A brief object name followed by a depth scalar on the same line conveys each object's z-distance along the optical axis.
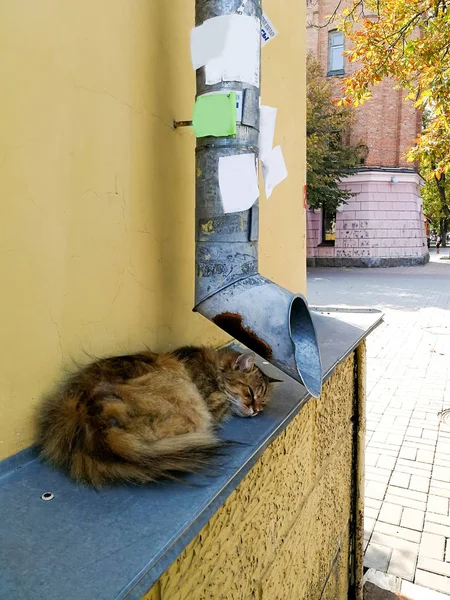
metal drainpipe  1.51
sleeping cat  1.09
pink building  20.66
